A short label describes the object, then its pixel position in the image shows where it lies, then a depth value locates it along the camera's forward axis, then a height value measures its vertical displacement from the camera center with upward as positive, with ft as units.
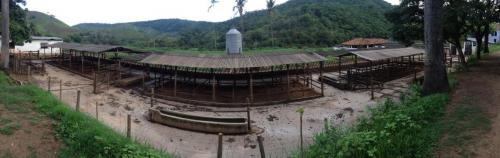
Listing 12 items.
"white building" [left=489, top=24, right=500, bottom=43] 211.12 +15.43
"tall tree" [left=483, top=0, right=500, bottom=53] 68.69 +9.66
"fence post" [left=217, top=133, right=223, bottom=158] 29.64 -6.76
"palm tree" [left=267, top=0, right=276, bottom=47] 173.46 +26.16
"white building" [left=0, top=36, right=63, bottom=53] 154.41 +7.99
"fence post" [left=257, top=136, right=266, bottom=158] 29.52 -6.34
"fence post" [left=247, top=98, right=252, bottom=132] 48.93 -7.68
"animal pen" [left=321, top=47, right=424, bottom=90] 82.53 -1.51
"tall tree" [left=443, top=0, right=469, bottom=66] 68.13 +8.39
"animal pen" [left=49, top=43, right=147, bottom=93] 84.84 -0.27
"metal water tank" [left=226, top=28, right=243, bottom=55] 90.79 +5.28
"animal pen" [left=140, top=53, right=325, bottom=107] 67.31 -3.39
